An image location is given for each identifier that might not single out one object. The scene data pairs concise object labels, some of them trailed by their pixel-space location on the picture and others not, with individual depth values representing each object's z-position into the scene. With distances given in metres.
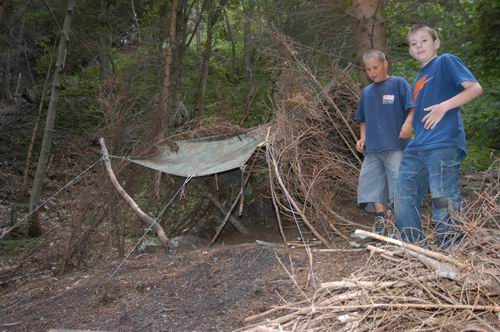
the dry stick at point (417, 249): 3.06
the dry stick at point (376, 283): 3.08
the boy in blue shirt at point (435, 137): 3.69
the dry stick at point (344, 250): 4.45
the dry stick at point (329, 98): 6.12
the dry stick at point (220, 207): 6.92
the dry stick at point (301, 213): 4.95
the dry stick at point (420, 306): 2.82
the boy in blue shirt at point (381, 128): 4.62
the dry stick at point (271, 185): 5.13
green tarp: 5.84
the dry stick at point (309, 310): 3.10
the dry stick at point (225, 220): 5.69
